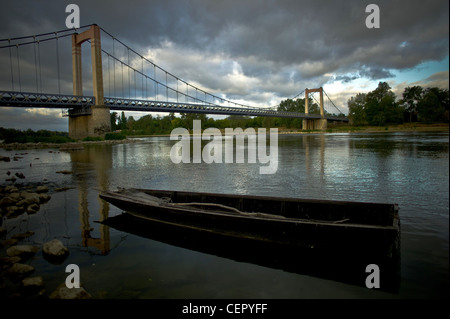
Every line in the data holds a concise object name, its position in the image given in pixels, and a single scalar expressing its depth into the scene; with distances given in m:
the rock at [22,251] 5.15
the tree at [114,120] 113.34
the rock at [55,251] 5.06
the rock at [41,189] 10.41
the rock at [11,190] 10.16
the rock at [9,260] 4.78
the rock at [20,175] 13.82
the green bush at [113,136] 49.88
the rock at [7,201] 8.37
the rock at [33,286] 4.03
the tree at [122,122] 119.19
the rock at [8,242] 5.64
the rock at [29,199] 8.46
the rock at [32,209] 7.82
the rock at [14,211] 7.61
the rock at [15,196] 8.83
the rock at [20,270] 4.49
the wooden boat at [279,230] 4.49
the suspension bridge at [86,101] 45.22
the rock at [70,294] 3.78
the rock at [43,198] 9.01
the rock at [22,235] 6.05
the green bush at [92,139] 47.15
